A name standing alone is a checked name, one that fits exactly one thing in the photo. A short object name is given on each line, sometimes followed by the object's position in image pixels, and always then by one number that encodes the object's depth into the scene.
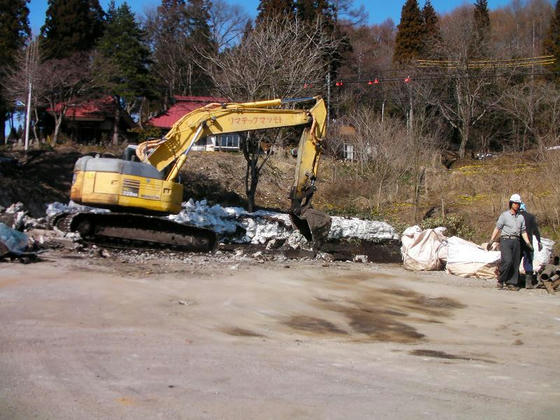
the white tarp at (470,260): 12.80
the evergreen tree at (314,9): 45.47
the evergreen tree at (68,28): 44.41
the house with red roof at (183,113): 38.46
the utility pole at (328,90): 28.03
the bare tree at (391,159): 25.19
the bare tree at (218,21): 41.33
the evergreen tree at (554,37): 48.48
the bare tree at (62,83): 36.18
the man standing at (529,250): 11.56
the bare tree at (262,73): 21.41
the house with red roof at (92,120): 40.41
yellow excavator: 12.02
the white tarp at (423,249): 13.77
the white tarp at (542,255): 12.53
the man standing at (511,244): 11.41
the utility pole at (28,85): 32.25
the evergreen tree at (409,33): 53.16
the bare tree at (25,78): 35.12
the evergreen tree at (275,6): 44.33
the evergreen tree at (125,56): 41.97
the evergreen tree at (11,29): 41.07
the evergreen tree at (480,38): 42.84
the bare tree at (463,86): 40.72
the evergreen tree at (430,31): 45.17
